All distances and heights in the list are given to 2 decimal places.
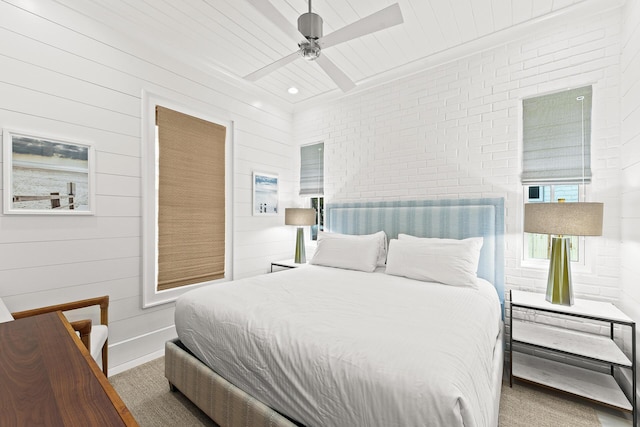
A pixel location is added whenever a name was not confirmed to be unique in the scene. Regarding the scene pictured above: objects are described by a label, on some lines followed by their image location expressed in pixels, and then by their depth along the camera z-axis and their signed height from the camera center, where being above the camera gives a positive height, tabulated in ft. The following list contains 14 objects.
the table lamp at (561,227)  6.41 -0.35
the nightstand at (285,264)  11.82 -2.25
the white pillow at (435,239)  8.19 -0.87
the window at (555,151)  7.68 +1.67
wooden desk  2.07 -1.50
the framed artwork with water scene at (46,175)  6.46 +0.83
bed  3.44 -2.01
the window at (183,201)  8.91 +0.30
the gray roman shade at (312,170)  13.38 +1.95
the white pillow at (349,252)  9.65 -1.42
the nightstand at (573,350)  6.08 -3.09
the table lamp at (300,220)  12.31 -0.40
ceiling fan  5.61 +3.86
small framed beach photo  12.33 +0.75
